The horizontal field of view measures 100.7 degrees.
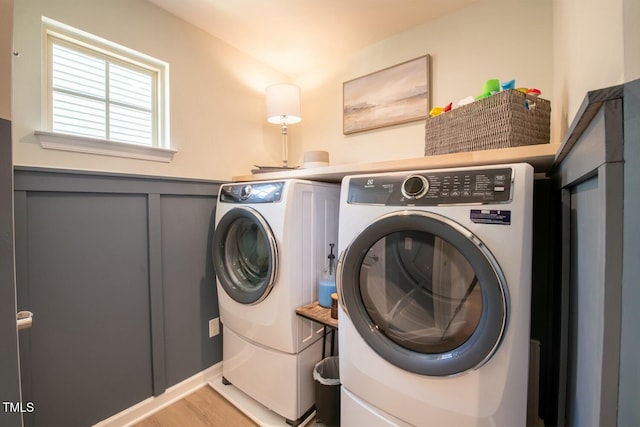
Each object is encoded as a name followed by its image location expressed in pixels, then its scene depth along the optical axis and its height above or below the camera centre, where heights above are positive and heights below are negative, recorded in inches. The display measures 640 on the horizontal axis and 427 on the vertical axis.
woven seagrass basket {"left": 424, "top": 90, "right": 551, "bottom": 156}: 33.7 +11.4
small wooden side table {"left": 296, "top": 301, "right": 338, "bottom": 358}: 45.9 -19.6
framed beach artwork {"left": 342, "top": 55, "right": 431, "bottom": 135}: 65.0 +29.3
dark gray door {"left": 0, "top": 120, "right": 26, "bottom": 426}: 19.5 -6.8
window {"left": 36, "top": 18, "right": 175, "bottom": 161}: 48.1 +22.9
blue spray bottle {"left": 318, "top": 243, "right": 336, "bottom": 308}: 52.1 -16.0
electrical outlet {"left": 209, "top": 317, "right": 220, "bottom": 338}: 68.1 -31.1
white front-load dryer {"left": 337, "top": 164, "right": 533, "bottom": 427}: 28.2 -11.1
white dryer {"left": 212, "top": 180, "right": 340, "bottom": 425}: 49.4 -14.7
